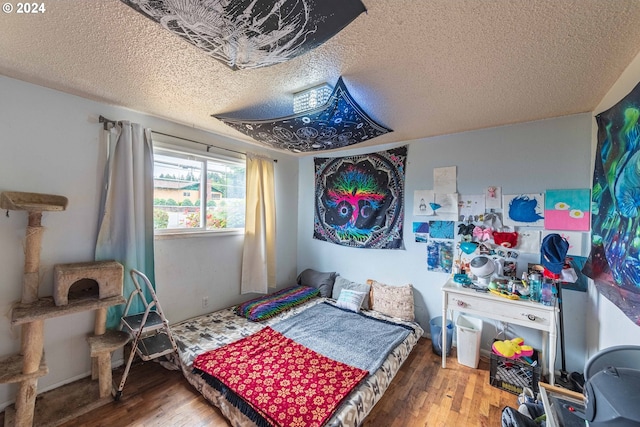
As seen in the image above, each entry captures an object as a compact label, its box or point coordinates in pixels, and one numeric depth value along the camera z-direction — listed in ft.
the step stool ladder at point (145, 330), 5.81
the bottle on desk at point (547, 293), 5.91
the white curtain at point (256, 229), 9.81
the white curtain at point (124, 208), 6.50
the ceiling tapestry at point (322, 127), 5.53
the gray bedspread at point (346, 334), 6.51
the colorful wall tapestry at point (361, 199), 9.30
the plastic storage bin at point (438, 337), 7.59
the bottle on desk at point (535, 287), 6.09
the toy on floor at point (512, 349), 6.18
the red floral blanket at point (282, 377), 4.69
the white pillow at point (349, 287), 9.59
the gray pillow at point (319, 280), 10.61
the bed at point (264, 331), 4.89
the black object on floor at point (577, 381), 5.82
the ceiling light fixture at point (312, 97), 5.40
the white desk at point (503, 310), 5.66
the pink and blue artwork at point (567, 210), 6.33
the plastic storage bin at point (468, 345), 6.93
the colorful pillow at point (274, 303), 8.61
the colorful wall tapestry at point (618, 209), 3.76
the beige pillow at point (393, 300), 8.64
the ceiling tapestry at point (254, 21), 3.03
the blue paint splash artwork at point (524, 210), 6.91
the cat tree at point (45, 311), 4.76
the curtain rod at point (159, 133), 6.45
